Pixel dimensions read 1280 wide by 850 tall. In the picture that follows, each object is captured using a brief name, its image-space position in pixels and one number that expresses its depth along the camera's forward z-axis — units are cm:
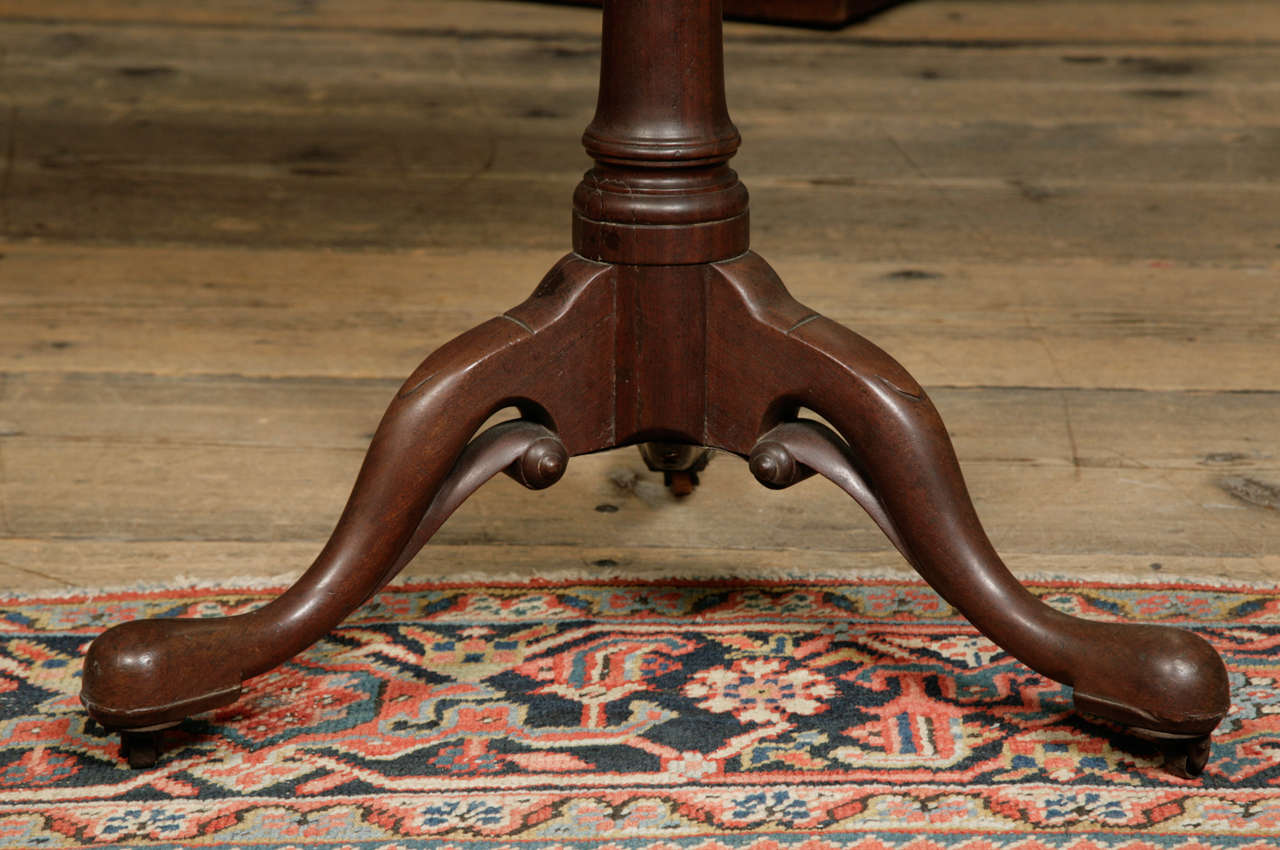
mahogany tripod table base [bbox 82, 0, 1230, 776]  192
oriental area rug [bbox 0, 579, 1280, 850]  189
